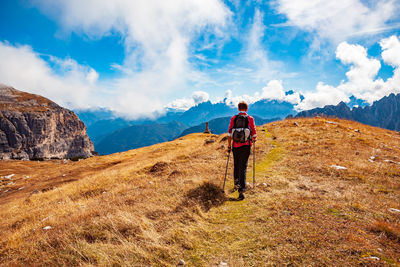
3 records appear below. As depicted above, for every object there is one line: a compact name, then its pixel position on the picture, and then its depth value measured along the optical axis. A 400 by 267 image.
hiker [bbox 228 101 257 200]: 7.89
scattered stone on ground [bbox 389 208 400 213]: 5.67
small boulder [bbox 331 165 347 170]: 10.02
